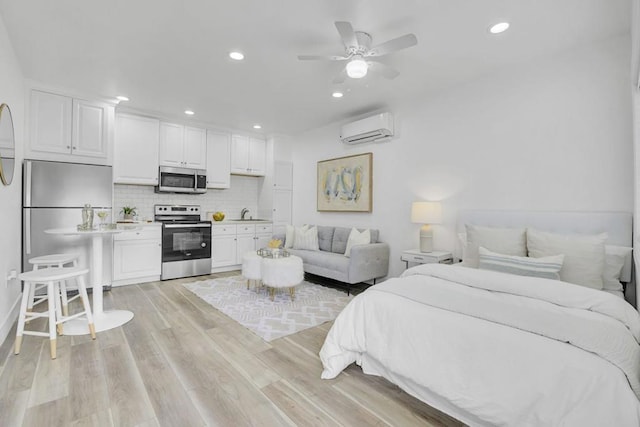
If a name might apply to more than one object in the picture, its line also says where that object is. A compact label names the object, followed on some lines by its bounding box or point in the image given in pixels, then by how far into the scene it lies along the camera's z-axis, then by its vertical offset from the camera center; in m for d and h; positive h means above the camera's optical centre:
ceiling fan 2.18 +1.29
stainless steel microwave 4.81 +0.54
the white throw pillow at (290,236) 5.07 -0.37
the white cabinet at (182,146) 4.85 +1.12
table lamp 3.49 -0.02
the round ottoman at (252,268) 3.82 -0.69
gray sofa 3.89 -0.62
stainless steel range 4.66 -0.48
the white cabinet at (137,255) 4.25 -0.62
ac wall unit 4.07 +1.20
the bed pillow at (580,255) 2.19 -0.28
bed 1.21 -0.64
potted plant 4.66 +0.01
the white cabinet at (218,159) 5.33 +0.97
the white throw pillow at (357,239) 4.22 -0.34
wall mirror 2.51 +0.58
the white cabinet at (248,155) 5.66 +1.12
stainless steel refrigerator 3.47 +0.12
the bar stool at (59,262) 2.86 -0.49
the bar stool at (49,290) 2.29 -0.62
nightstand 3.34 -0.47
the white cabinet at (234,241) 5.18 -0.50
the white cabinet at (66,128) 3.61 +1.07
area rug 2.95 -1.06
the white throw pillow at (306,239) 4.85 -0.40
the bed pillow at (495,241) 2.66 -0.23
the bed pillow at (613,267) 2.28 -0.38
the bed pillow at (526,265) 2.19 -0.36
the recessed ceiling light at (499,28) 2.35 +1.50
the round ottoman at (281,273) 3.55 -0.70
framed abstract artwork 4.56 +0.50
